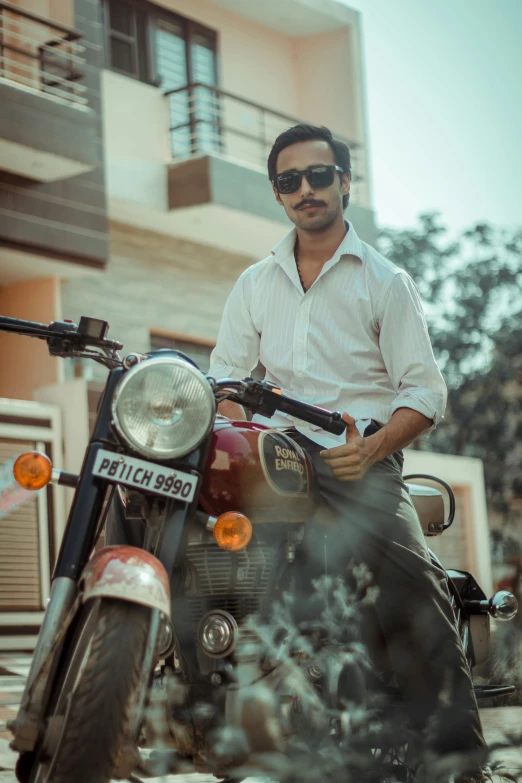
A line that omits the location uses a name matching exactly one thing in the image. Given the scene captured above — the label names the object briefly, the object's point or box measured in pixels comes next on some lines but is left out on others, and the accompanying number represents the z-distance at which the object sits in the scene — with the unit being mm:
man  2936
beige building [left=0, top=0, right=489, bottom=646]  10750
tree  24969
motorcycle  2213
